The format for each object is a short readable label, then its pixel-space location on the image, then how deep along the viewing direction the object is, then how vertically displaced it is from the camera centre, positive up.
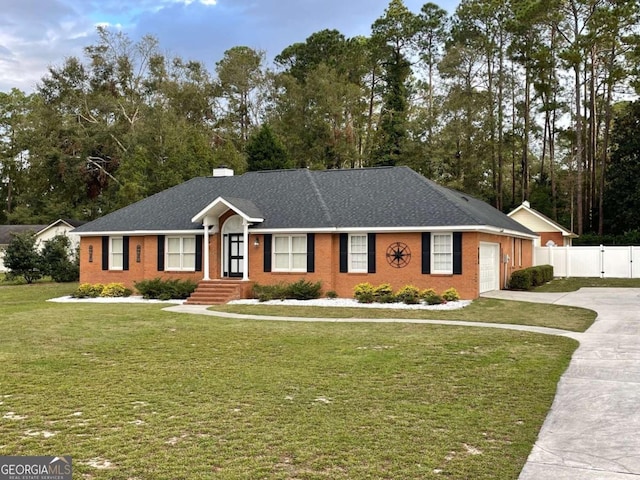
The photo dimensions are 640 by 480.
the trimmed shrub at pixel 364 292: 20.69 -1.63
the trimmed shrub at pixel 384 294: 20.33 -1.67
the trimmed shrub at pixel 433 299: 19.52 -1.74
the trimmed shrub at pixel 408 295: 19.92 -1.65
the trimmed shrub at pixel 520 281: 24.80 -1.46
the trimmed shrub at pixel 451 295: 20.14 -1.68
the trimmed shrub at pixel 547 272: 28.25 -1.31
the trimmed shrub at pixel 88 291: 24.31 -1.79
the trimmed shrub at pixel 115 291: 24.13 -1.78
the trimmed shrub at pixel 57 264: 32.84 -0.90
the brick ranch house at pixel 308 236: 21.09 +0.42
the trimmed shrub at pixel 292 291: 21.45 -1.62
